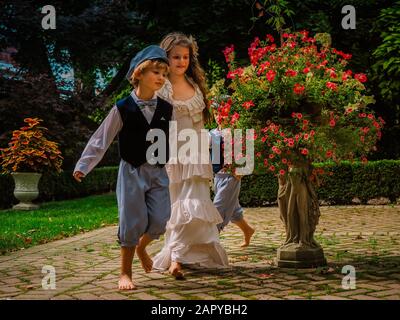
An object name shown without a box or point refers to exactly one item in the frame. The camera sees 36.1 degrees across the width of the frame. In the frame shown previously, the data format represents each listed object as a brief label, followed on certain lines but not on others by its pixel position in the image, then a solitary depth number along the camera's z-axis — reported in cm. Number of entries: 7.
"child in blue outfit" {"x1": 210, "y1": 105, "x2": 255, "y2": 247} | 661
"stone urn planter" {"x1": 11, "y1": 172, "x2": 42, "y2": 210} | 1347
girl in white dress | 520
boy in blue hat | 450
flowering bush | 498
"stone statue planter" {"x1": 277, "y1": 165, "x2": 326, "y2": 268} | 522
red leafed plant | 1313
